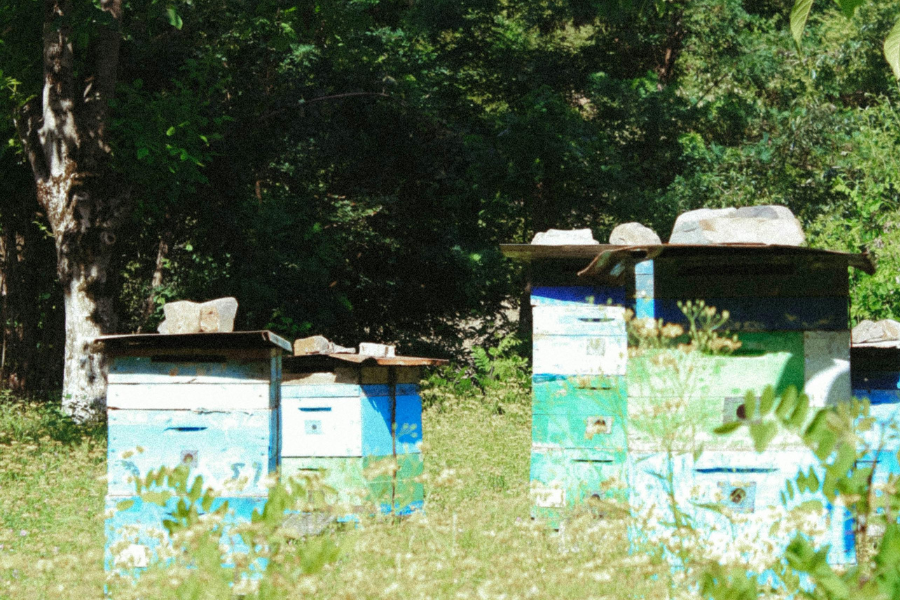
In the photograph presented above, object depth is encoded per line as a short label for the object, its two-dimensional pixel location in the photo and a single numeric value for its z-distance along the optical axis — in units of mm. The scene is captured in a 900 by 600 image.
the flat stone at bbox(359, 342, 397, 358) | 11844
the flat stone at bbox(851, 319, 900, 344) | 11541
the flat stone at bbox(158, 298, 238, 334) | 8984
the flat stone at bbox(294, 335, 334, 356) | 11782
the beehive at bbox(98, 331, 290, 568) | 8055
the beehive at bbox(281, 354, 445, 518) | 10828
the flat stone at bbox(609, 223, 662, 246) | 9266
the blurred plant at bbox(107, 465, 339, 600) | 3852
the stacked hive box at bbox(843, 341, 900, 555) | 9609
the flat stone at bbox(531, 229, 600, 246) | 9617
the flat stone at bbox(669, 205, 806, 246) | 8031
